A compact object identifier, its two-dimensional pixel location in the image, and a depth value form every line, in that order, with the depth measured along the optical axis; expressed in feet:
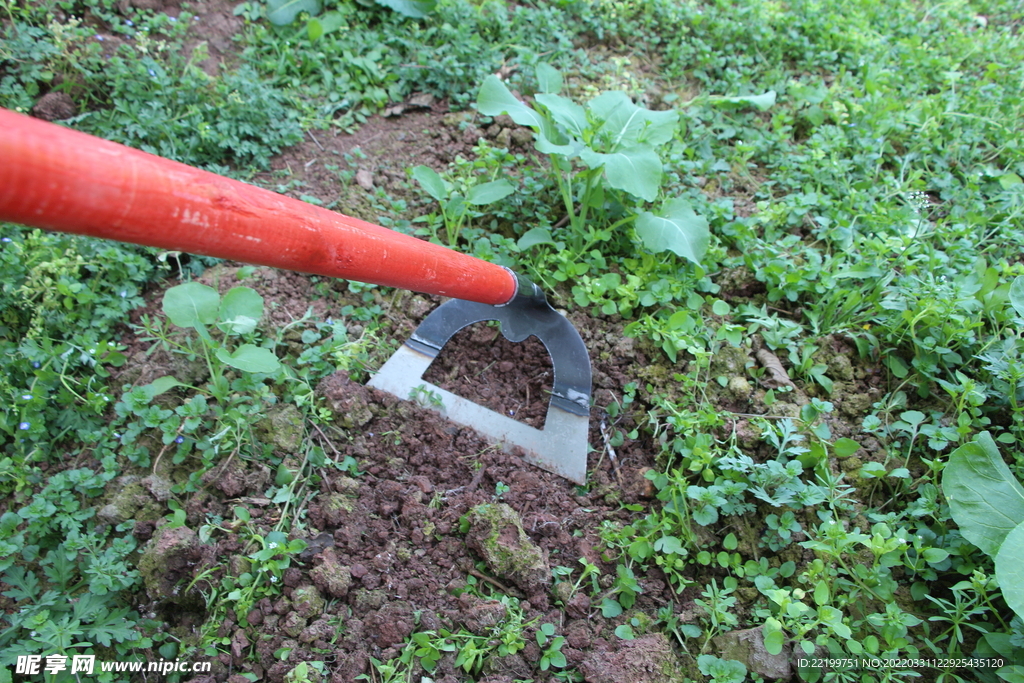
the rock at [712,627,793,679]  2.07
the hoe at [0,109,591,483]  1.29
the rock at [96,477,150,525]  2.18
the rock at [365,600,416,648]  2.08
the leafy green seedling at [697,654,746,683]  2.05
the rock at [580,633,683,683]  2.05
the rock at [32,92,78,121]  2.88
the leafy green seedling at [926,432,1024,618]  2.09
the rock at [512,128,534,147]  3.07
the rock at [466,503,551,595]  2.16
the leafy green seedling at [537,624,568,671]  2.07
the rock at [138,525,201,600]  2.10
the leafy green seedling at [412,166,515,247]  2.68
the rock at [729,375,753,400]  2.46
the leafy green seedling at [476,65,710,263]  2.51
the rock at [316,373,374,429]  2.38
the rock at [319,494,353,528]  2.23
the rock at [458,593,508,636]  2.10
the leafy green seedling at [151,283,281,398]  2.26
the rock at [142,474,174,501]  2.22
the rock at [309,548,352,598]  2.12
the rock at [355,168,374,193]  2.91
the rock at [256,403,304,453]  2.32
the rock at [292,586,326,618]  2.09
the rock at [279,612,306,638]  2.07
